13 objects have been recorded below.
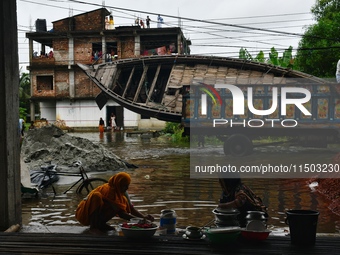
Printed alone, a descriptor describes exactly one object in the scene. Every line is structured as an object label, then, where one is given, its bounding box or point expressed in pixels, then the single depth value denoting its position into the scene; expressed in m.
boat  20.11
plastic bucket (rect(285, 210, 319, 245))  4.17
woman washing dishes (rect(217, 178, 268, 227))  5.31
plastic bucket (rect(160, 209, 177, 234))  5.16
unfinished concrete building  38.34
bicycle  9.51
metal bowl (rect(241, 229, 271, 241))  4.26
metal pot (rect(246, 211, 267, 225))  4.59
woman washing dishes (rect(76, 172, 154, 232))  5.90
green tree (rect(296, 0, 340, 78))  21.61
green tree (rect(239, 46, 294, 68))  26.55
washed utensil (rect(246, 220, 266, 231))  4.36
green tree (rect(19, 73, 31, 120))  45.29
